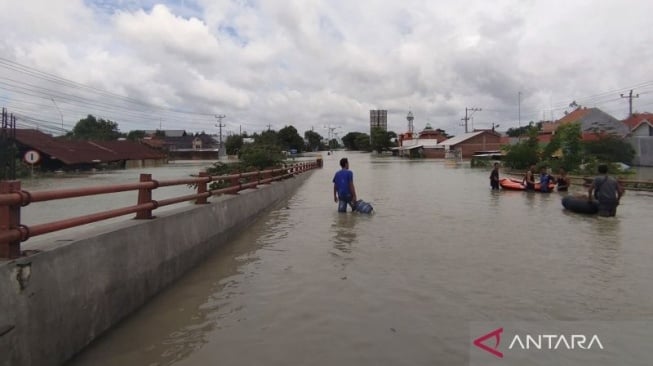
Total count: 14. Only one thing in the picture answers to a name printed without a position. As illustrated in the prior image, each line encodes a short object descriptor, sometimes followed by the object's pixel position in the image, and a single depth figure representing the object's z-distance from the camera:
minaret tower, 156.12
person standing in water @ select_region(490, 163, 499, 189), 23.33
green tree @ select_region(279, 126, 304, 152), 145.50
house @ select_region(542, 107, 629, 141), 61.66
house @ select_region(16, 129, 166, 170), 48.84
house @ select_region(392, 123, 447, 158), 102.31
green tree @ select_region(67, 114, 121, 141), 117.09
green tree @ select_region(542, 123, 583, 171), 34.09
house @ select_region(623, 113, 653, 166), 46.44
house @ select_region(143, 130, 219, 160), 109.38
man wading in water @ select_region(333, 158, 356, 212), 13.73
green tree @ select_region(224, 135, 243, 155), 98.57
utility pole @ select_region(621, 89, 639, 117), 67.69
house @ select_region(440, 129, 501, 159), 88.94
